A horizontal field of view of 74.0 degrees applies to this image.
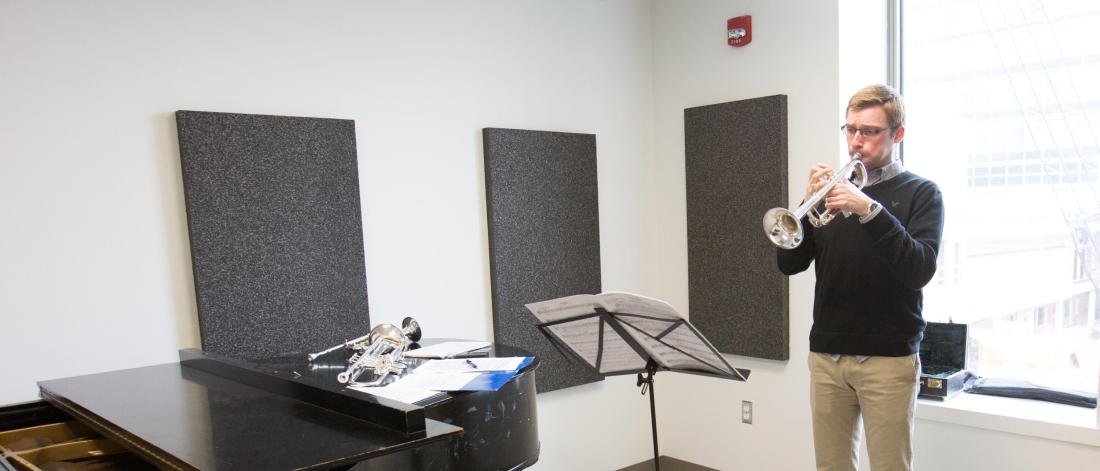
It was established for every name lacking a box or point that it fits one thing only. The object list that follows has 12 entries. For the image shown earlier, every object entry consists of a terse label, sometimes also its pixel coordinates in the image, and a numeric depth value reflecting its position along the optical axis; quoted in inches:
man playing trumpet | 83.0
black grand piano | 51.3
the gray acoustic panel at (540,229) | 124.6
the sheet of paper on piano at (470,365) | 77.4
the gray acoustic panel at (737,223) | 128.6
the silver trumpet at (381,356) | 75.2
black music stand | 73.4
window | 110.3
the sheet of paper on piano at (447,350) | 87.8
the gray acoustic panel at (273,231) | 93.0
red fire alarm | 130.9
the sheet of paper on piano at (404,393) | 65.9
